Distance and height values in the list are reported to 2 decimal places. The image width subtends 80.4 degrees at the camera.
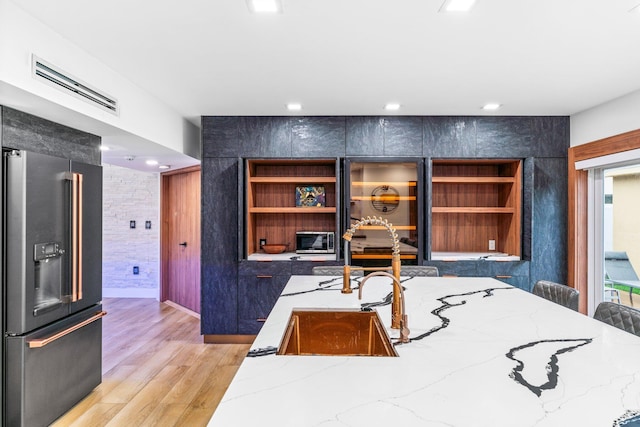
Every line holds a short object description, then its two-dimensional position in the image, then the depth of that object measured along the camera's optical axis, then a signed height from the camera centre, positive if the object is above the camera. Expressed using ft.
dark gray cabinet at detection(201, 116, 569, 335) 12.76 +2.17
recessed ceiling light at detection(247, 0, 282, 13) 5.97 +3.34
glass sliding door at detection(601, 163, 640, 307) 11.03 -0.68
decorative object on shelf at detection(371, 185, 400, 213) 12.71 +0.50
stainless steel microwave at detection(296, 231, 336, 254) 13.32 -1.05
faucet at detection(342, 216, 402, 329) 4.87 -1.07
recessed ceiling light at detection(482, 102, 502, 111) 11.48 +3.28
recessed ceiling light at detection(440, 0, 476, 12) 5.94 +3.31
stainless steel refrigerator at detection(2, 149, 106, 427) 6.99 -1.41
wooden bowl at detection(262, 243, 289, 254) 13.43 -1.26
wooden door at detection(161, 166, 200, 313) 17.16 -1.15
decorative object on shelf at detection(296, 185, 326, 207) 13.89 +0.63
